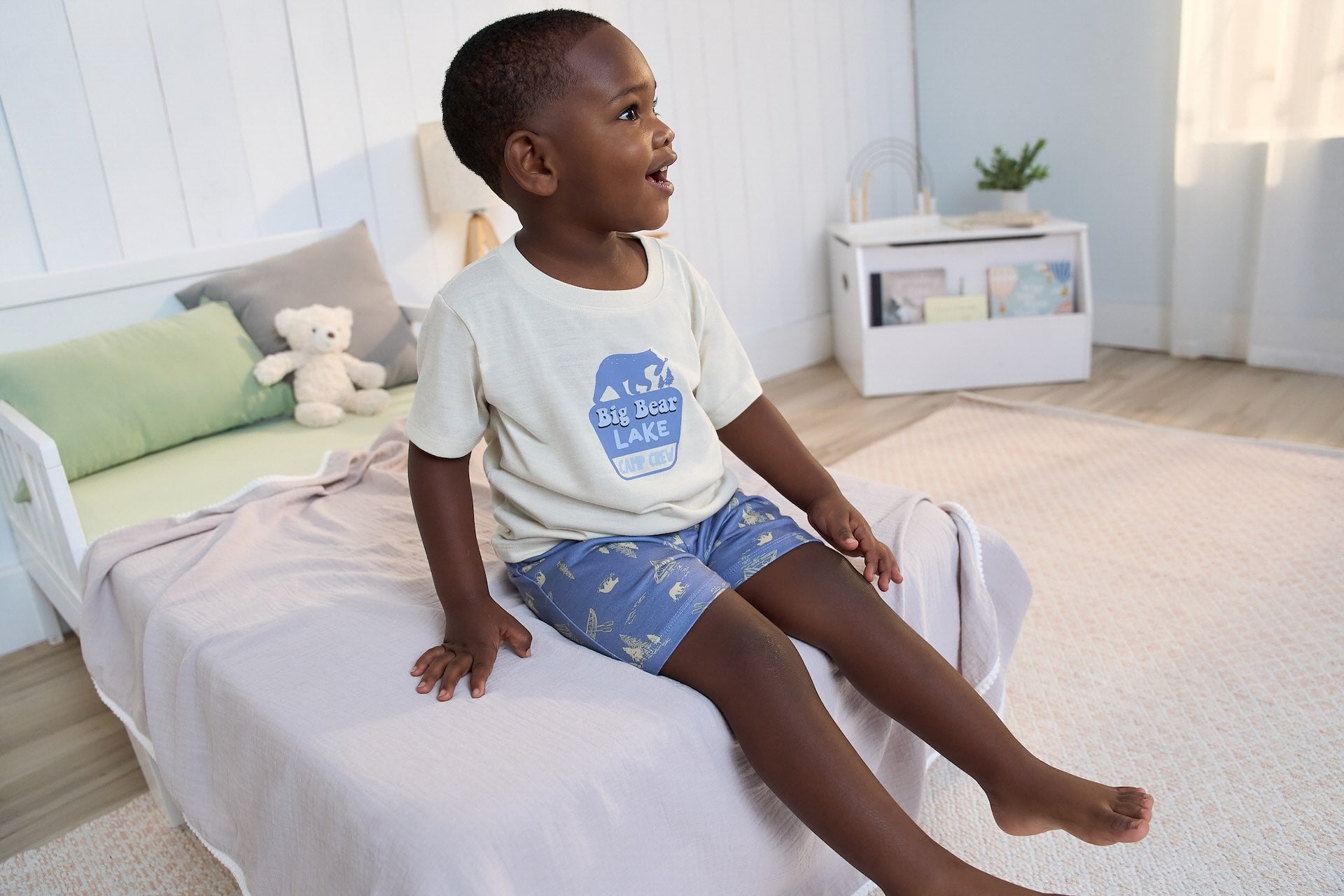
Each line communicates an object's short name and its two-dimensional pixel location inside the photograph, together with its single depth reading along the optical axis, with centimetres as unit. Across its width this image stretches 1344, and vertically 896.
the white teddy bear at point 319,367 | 187
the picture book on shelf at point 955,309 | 282
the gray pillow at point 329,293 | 194
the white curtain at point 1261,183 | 252
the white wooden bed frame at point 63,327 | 144
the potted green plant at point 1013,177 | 295
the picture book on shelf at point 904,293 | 285
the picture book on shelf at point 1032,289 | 278
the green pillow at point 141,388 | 168
